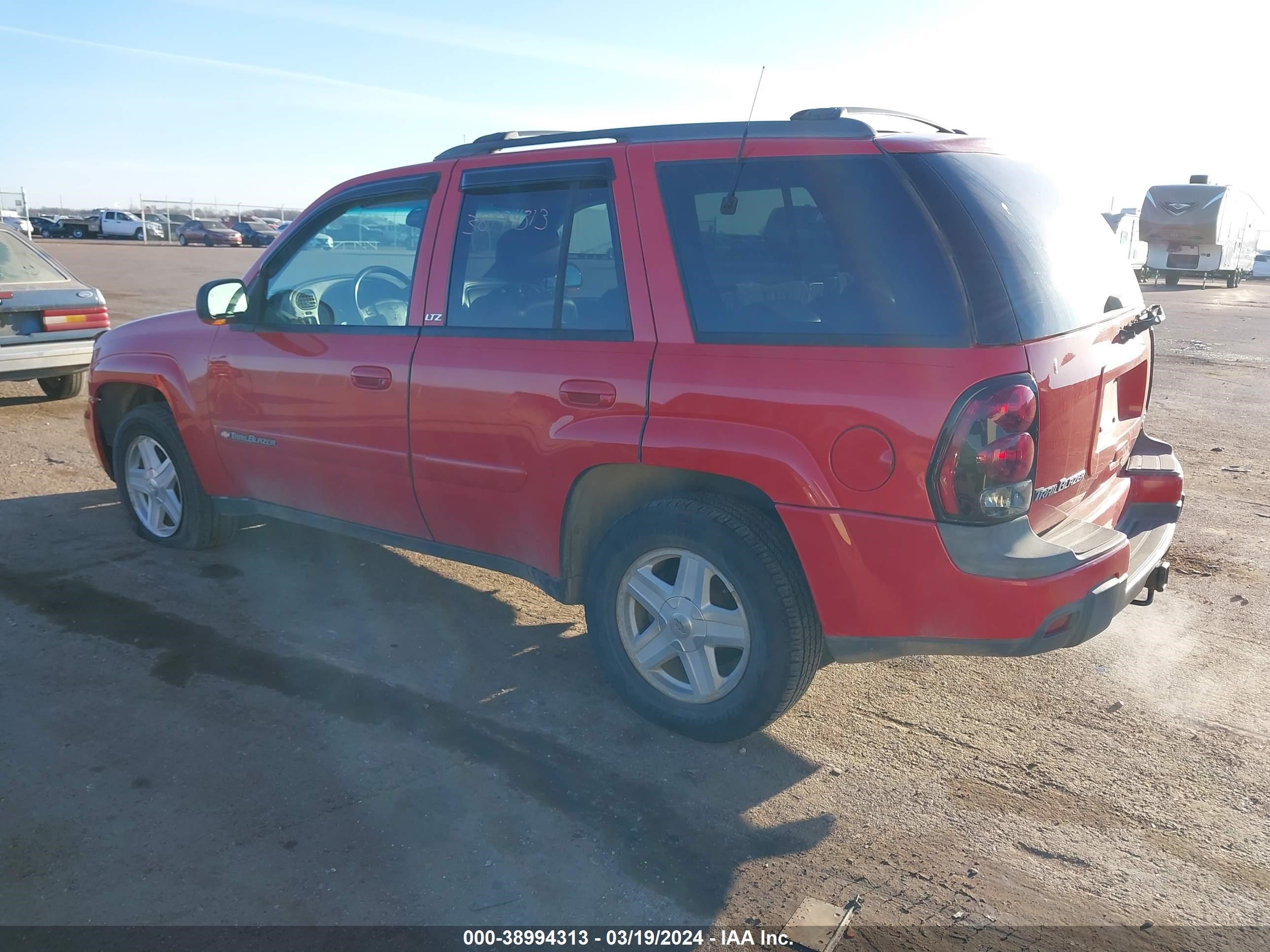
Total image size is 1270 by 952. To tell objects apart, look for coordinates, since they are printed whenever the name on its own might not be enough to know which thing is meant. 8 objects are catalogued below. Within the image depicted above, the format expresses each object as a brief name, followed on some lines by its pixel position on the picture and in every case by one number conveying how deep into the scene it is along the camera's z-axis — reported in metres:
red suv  3.05
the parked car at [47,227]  51.53
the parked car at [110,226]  52.19
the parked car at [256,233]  50.97
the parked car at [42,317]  8.75
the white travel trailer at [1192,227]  32.38
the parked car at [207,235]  48.22
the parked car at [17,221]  45.38
